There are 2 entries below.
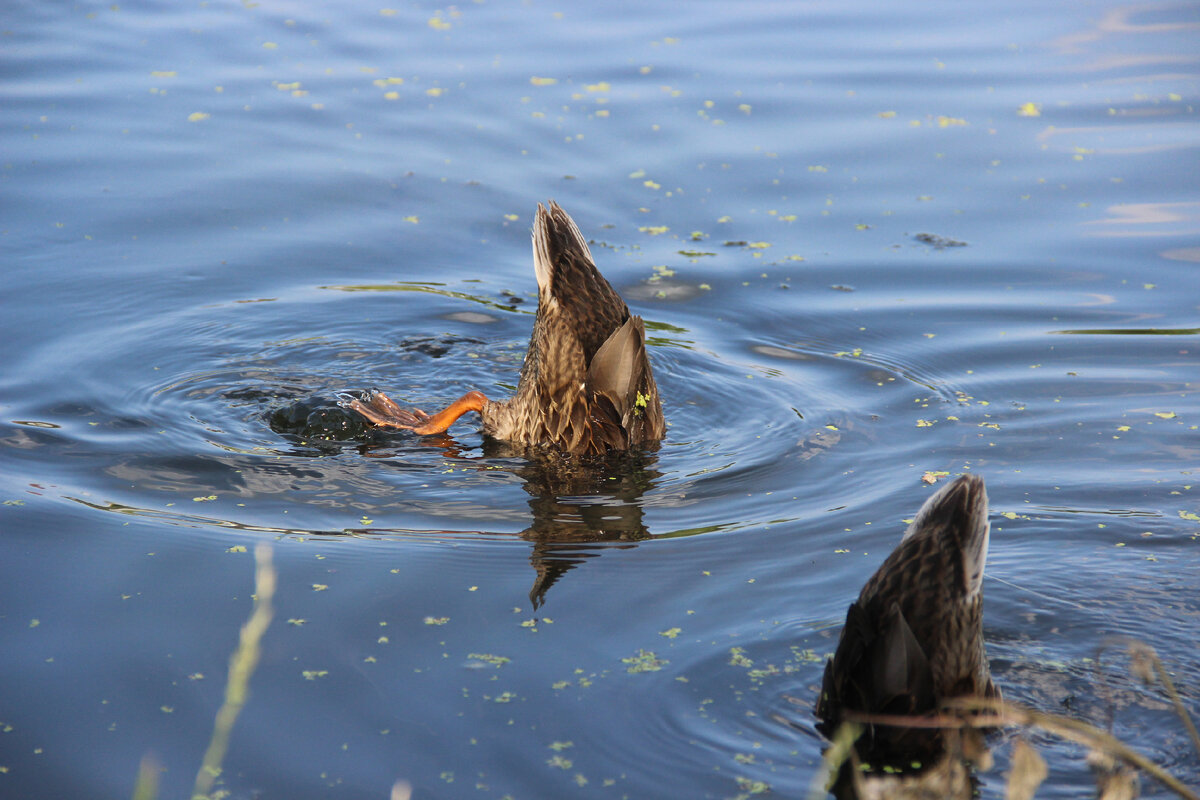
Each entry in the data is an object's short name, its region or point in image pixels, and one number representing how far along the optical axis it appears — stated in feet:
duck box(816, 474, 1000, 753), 24.07
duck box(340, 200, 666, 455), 40.06
